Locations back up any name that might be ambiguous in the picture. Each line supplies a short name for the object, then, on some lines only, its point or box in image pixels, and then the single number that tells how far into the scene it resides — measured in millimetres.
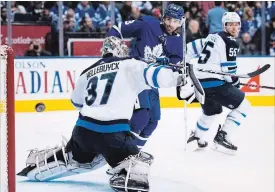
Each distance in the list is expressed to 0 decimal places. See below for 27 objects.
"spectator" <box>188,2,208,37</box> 15867
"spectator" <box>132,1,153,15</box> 15806
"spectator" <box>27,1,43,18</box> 14930
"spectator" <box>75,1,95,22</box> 15265
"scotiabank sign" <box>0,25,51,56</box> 14422
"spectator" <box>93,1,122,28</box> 15273
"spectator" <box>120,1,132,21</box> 15469
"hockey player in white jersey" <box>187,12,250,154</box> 9687
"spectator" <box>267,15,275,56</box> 15797
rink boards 14031
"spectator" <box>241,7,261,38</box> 16047
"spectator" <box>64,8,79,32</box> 15039
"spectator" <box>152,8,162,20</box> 15441
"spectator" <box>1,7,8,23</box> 14470
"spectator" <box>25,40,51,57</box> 14453
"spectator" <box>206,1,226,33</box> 15234
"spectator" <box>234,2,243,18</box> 16219
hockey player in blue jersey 8422
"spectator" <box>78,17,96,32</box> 15156
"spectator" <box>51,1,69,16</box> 14930
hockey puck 14047
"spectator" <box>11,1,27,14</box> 14656
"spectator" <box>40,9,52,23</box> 14836
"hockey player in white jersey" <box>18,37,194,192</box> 6523
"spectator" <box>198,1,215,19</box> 16062
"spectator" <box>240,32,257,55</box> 15914
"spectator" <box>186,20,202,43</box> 15453
